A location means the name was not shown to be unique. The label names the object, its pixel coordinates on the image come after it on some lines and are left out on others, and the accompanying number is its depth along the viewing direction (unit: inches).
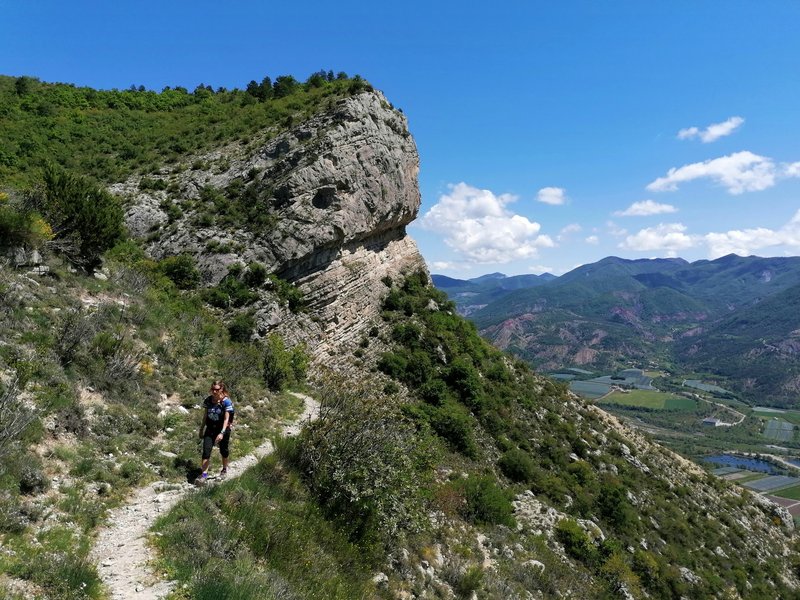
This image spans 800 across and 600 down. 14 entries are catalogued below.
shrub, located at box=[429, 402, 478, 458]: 943.0
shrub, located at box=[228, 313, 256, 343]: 889.5
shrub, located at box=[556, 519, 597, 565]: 767.7
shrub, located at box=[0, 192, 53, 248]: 562.6
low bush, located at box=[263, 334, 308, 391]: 766.1
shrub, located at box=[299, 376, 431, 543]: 450.9
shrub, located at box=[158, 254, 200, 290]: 952.9
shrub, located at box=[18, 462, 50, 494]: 307.3
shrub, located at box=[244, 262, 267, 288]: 1002.1
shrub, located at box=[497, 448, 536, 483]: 949.2
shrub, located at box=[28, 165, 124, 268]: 664.4
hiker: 420.5
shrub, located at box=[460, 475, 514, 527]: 696.2
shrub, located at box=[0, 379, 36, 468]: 298.8
